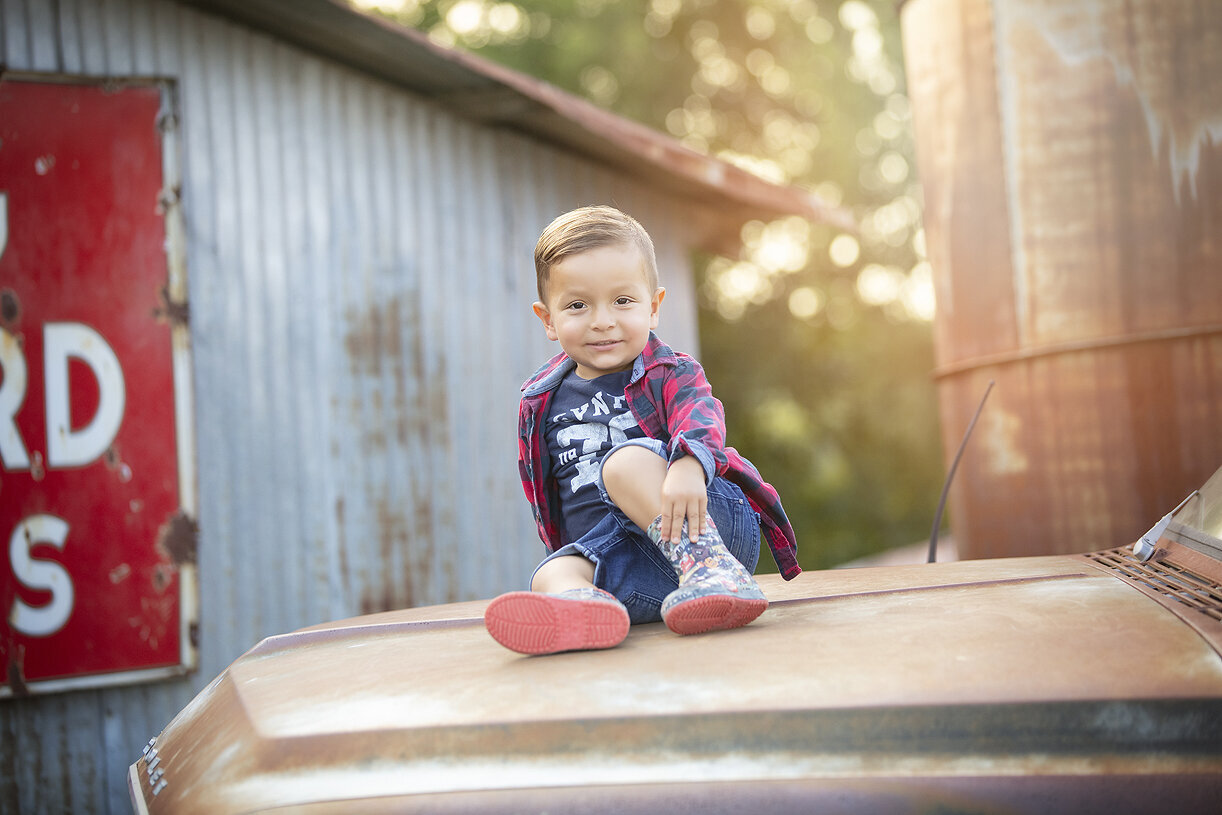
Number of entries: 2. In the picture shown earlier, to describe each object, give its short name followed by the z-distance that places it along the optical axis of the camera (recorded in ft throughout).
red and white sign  15.76
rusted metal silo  13.61
